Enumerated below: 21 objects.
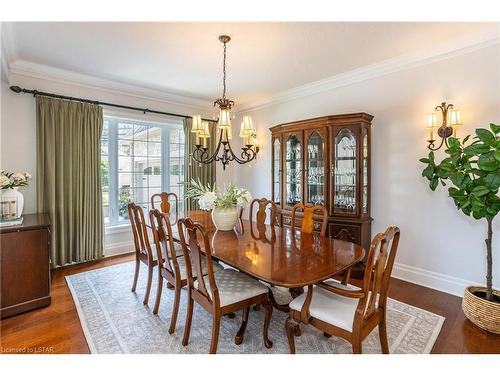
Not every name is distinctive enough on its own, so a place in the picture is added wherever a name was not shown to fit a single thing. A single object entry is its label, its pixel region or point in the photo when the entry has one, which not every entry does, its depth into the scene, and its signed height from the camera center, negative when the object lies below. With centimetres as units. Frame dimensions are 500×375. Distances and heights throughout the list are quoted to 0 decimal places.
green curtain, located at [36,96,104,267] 328 +10
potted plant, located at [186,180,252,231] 250 -20
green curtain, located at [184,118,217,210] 454 +33
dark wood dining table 149 -50
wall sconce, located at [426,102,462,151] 260 +65
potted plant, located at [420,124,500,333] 193 -5
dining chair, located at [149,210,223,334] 207 -71
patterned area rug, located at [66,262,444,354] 189 -119
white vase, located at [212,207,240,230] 250 -32
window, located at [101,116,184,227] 401 +34
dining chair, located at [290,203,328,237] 251 -33
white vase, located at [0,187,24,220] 248 -20
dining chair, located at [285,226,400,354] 139 -77
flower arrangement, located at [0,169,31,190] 246 +3
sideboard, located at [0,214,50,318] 230 -78
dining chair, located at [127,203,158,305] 249 -59
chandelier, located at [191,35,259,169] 246 +57
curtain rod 311 +114
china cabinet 318 +19
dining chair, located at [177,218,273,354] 166 -77
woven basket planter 201 -102
